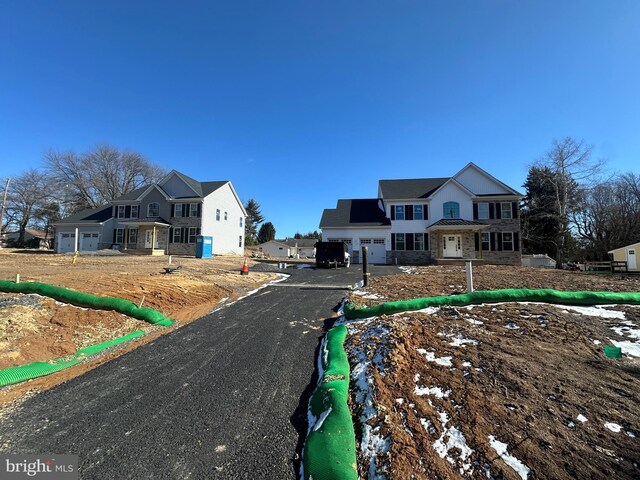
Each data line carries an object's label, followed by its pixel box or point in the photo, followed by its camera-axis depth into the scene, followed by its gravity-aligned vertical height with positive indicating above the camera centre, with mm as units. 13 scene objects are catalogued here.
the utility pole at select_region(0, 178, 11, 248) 38219 +7818
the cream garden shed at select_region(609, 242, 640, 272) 20969 -58
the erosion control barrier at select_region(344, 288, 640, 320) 6527 -1061
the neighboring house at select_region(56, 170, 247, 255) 28828 +3547
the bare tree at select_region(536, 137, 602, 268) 25469 +6162
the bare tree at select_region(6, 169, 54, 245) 39156 +8218
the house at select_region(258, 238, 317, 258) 60309 +1256
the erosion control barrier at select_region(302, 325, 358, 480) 2410 -1789
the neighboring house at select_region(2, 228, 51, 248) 39562 +1774
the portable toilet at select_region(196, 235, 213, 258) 25470 +789
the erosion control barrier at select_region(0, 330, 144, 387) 4293 -1874
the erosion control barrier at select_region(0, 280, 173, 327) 7211 -1261
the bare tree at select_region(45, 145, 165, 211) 41219 +11681
